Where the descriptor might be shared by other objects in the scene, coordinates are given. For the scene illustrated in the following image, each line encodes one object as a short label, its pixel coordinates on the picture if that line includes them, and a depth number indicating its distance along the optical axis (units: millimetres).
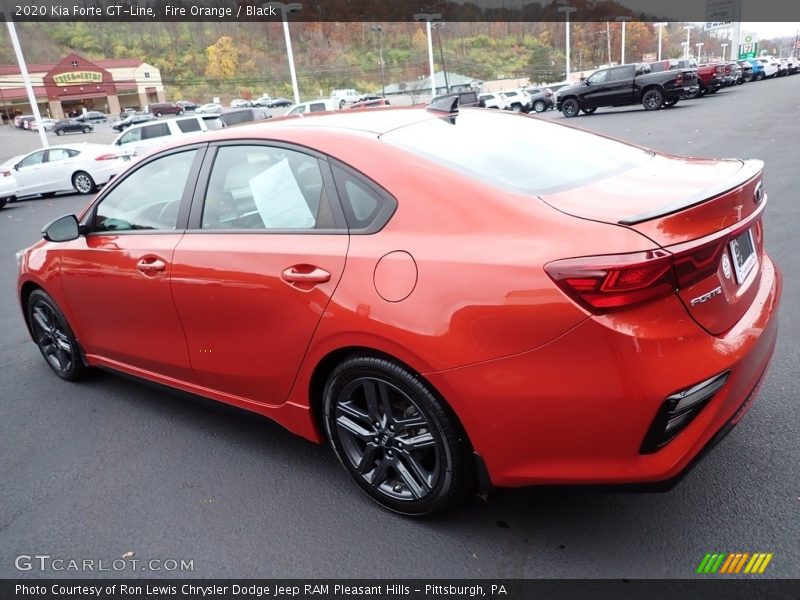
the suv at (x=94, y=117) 74338
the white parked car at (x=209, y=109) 63116
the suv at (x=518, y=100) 36719
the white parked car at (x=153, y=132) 19484
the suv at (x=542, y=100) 37750
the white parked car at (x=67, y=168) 16812
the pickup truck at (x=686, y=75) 25688
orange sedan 2021
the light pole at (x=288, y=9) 32469
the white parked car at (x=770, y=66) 52606
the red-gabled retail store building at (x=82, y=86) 84875
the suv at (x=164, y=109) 72456
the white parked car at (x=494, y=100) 35512
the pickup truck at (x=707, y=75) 30625
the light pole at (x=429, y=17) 45500
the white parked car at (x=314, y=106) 29172
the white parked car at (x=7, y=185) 15577
